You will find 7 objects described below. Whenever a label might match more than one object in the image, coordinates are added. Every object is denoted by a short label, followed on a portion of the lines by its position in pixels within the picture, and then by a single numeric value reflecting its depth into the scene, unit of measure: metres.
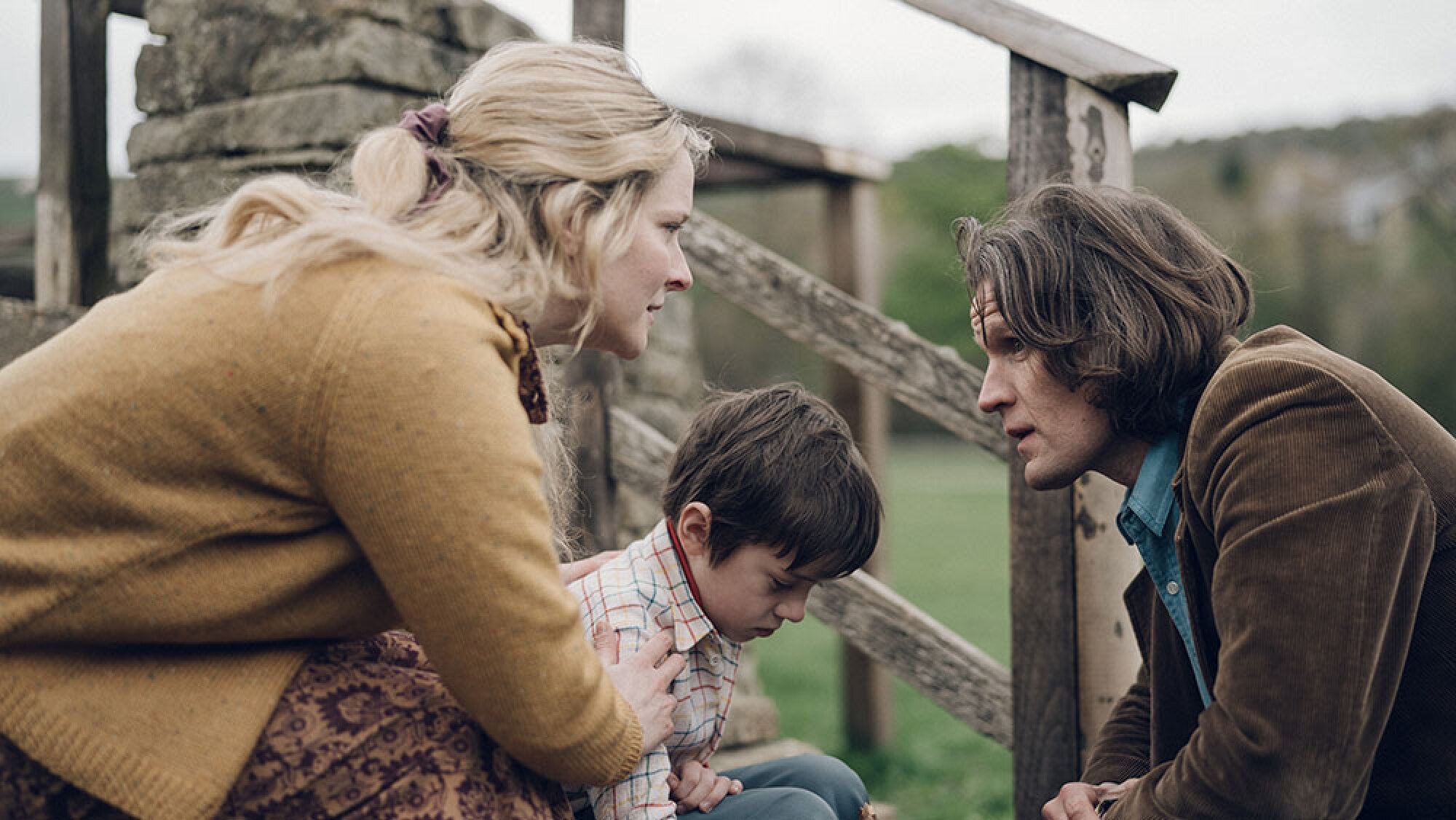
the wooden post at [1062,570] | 2.51
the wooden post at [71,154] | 3.50
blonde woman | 1.36
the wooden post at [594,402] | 3.12
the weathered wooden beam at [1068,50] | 2.43
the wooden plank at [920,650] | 2.74
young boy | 1.99
